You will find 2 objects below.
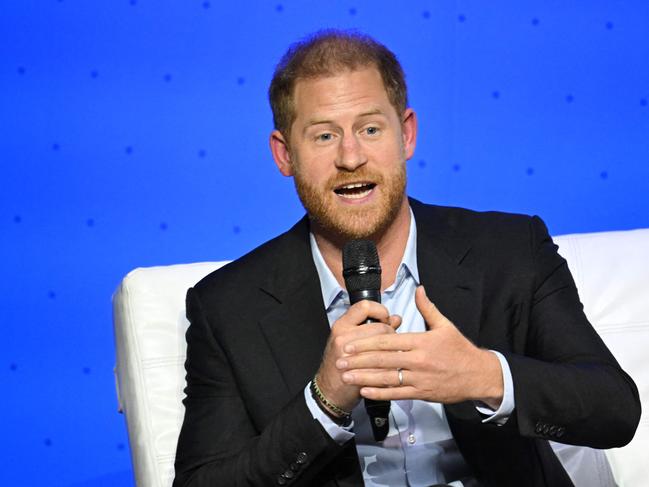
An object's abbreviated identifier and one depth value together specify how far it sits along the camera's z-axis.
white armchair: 9.41
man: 9.13
